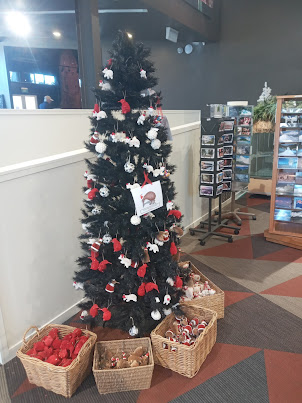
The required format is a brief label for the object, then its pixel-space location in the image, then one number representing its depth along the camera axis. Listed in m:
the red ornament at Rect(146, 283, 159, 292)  2.15
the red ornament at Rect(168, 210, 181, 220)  2.29
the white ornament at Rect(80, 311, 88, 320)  2.34
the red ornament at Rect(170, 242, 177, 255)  2.28
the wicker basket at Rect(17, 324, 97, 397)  1.82
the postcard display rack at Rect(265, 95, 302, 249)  3.61
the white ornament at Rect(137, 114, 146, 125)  2.04
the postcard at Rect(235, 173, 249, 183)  4.54
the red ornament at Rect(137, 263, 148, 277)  2.10
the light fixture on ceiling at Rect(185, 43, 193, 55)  7.84
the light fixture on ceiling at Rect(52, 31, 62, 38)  6.81
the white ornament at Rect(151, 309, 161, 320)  2.16
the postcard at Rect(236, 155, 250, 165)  4.51
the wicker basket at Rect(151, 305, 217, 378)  1.96
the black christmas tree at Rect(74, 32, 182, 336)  2.05
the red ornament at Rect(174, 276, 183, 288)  2.28
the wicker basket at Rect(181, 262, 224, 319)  2.44
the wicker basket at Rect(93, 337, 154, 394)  1.87
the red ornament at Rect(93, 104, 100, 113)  2.06
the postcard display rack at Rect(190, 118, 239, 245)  3.85
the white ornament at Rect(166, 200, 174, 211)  2.20
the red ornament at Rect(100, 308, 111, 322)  2.11
